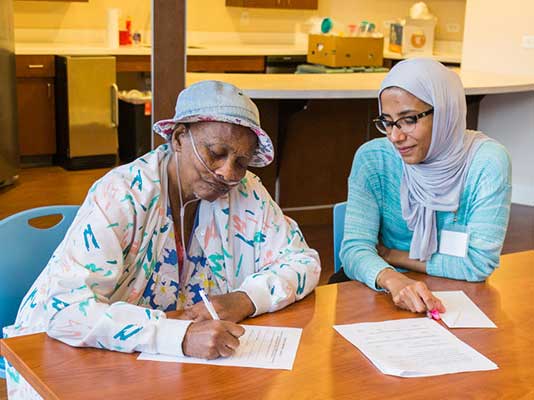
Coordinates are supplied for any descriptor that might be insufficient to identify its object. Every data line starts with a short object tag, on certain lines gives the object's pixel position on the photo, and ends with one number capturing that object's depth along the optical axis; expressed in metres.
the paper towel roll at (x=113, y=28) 6.86
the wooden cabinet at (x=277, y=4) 7.71
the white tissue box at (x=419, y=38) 7.59
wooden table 1.40
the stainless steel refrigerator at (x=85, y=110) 6.30
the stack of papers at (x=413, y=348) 1.55
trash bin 6.68
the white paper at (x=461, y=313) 1.81
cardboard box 6.18
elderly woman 1.57
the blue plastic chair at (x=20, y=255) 2.05
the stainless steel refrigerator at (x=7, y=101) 5.64
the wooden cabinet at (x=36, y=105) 6.31
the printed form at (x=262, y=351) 1.53
